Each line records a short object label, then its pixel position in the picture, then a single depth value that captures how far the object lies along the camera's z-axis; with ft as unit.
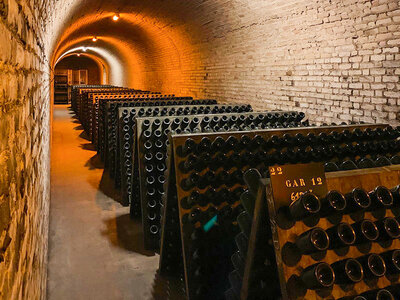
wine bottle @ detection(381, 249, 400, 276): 5.80
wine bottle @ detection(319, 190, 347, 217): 5.69
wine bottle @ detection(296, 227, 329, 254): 5.44
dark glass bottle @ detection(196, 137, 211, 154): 10.14
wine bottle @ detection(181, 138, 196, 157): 10.11
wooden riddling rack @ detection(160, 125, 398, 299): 10.12
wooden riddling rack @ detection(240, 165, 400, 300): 5.67
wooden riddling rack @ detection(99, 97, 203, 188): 20.52
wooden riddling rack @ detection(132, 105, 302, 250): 13.84
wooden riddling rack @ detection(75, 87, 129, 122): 40.79
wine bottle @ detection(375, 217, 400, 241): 5.89
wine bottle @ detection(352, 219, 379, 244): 5.72
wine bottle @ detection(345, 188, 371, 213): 5.72
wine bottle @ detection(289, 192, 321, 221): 5.55
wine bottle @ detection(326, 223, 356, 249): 5.61
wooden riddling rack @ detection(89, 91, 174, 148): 29.20
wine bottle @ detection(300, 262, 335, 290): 5.32
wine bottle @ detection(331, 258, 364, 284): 5.46
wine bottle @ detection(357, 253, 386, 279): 5.61
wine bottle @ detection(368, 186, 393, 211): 5.94
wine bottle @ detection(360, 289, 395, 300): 5.53
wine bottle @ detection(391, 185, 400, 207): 6.18
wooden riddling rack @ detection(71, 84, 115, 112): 60.11
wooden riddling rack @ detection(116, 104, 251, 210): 17.64
